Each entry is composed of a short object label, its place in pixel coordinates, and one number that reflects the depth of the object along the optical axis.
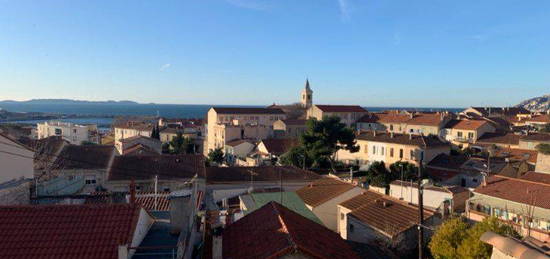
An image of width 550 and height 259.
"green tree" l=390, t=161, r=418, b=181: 35.41
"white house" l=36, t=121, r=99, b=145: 67.32
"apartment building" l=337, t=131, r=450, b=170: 43.41
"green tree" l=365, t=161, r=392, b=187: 32.91
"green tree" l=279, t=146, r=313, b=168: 41.25
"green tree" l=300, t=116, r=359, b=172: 41.19
